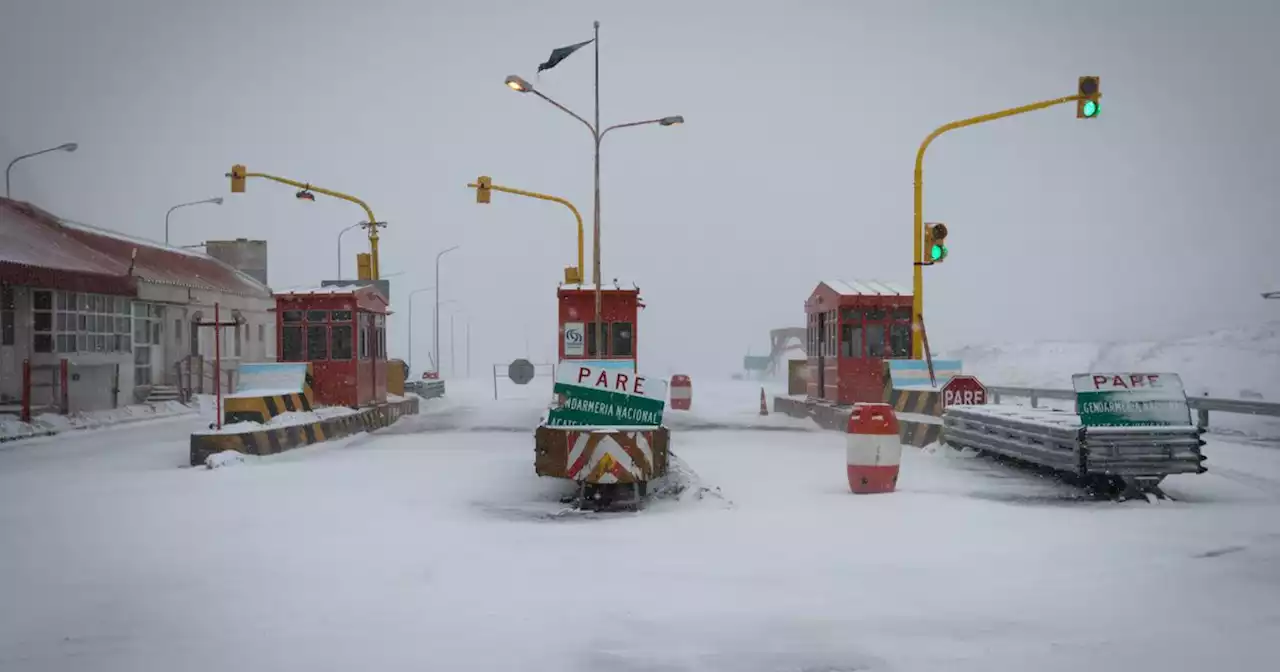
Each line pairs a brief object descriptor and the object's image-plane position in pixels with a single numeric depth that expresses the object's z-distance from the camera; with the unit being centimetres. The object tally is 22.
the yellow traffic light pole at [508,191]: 2941
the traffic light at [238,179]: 2734
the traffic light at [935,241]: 2044
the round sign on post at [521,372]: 4053
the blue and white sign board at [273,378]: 2027
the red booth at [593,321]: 2516
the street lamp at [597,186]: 2283
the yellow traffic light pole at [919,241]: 2084
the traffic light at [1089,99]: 1923
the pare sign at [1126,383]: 1205
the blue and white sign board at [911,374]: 2192
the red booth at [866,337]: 2497
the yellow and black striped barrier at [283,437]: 1662
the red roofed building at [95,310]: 2783
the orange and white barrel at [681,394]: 3266
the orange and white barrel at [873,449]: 1243
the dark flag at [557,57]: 2506
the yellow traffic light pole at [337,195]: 2747
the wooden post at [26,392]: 2450
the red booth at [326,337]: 2362
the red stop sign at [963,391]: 1817
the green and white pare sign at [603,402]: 1194
